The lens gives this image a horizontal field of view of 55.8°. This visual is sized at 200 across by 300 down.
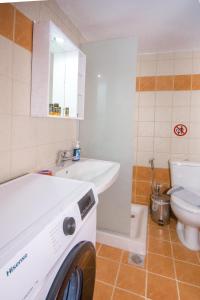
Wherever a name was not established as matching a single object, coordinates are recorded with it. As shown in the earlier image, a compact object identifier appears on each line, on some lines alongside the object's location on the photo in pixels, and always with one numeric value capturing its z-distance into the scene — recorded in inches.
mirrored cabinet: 45.4
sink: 50.3
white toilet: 64.1
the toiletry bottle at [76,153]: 66.5
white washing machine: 17.6
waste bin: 83.0
